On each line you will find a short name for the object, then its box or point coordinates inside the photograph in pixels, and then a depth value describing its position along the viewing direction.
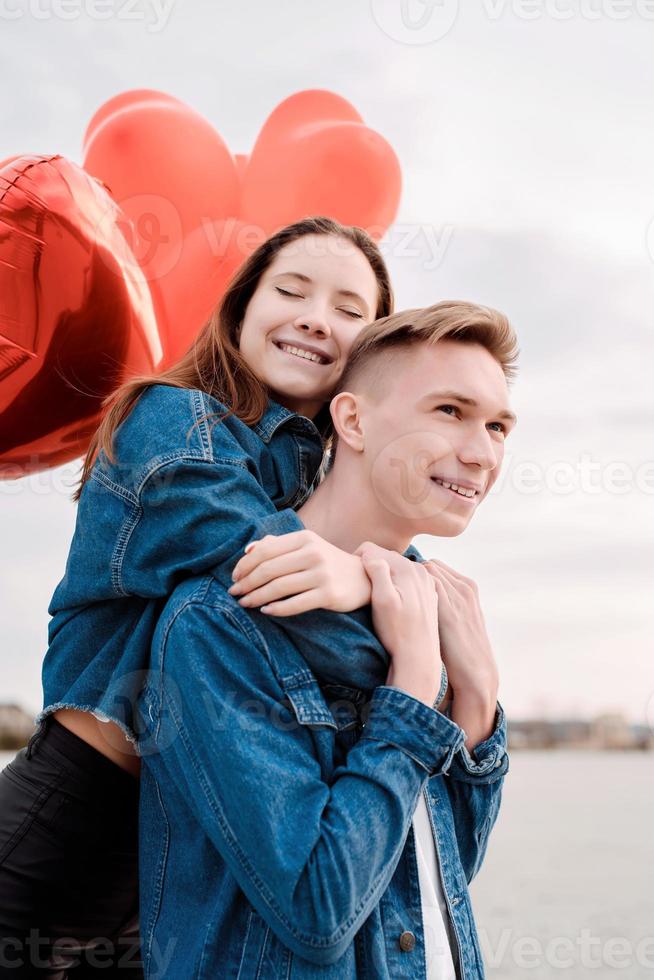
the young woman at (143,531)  1.44
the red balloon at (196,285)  2.66
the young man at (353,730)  1.21
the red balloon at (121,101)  2.94
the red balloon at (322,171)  2.72
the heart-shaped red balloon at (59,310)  2.13
